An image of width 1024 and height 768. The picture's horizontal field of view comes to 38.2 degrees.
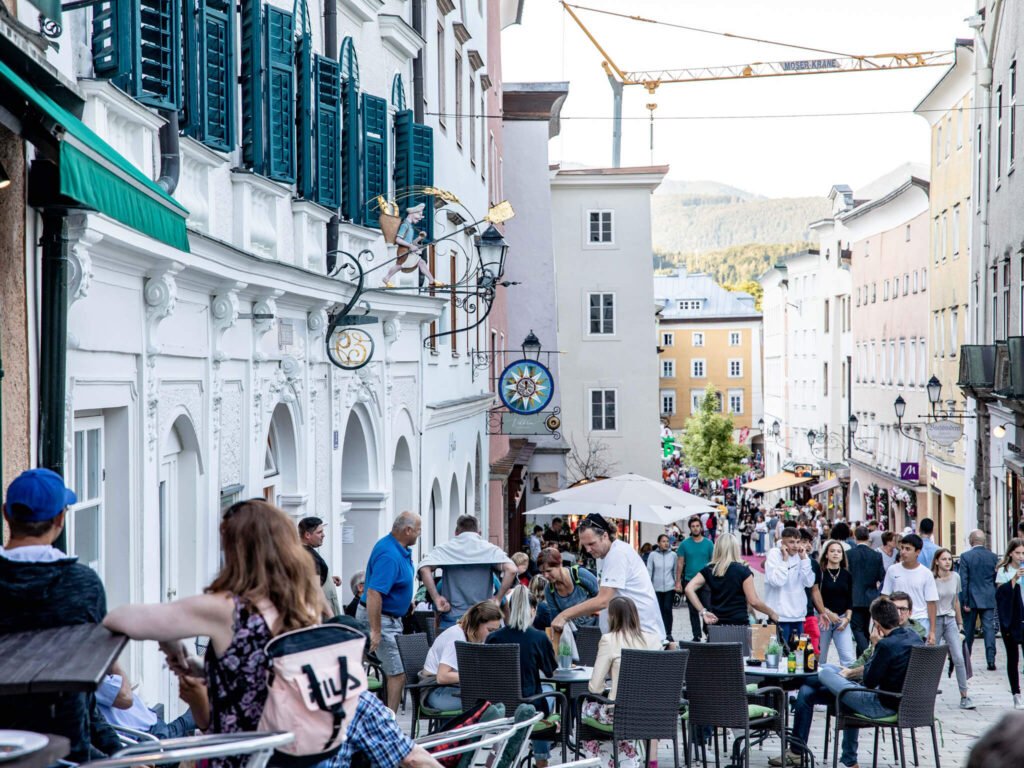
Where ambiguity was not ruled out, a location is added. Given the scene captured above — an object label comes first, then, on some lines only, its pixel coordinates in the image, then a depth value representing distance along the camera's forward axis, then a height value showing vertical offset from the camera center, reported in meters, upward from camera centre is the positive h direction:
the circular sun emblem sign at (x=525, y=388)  28.78 -0.16
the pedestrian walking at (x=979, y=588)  16.23 -2.36
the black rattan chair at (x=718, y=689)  10.17 -2.15
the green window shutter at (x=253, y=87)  12.20 +2.47
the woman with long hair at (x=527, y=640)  9.87 -1.75
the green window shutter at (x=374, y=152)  16.61 +2.62
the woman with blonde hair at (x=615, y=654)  10.01 -1.87
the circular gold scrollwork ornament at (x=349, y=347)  15.66 +0.37
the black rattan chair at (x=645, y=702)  9.77 -2.14
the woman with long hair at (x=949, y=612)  14.37 -2.46
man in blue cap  4.31 -0.62
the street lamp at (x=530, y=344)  27.94 +0.69
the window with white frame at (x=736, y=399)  108.75 -1.54
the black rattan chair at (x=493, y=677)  9.67 -1.95
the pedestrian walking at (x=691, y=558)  18.16 -2.21
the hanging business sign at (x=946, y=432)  31.80 -1.22
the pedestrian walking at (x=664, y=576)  18.94 -2.54
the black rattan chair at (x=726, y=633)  12.52 -2.17
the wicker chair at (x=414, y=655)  11.20 -2.10
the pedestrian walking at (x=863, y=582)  16.50 -2.30
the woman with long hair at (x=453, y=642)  10.30 -1.85
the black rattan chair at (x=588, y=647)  12.56 -2.27
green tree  88.00 -4.18
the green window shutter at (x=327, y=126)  14.56 +2.55
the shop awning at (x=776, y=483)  60.50 -4.38
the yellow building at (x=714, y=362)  108.31 +1.20
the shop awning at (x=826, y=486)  64.12 -4.77
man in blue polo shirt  11.80 -1.71
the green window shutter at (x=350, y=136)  15.72 +2.62
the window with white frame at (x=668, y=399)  109.12 -1.50
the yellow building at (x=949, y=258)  39.69 +3.39
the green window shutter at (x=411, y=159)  18.92 +2.89
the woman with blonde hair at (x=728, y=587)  13.55 -1.93
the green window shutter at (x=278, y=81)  12.62 +2.62
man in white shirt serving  11.52 -1.61
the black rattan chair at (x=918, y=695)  10.48 -2.27
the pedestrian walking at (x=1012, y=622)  14.19 -2.38
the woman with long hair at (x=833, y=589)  14.91 -2.16
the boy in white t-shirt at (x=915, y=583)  14.34 -2.01
